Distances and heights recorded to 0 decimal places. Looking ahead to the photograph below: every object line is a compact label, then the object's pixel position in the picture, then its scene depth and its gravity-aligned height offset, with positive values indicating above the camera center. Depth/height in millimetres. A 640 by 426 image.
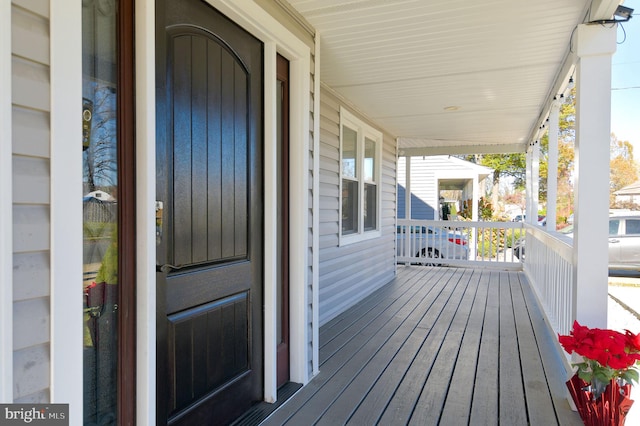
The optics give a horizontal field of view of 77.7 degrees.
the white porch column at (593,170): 2361 +235
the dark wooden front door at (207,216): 1662 -39
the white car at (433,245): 8000 -741
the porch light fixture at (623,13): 2186 +1103
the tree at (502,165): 20109 +2248
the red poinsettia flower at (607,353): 1974 -725
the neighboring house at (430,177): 12422 +994
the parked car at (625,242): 7781 -638
